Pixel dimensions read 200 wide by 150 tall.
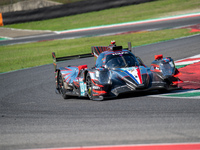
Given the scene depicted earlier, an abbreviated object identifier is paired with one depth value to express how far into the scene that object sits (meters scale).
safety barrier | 67.50
